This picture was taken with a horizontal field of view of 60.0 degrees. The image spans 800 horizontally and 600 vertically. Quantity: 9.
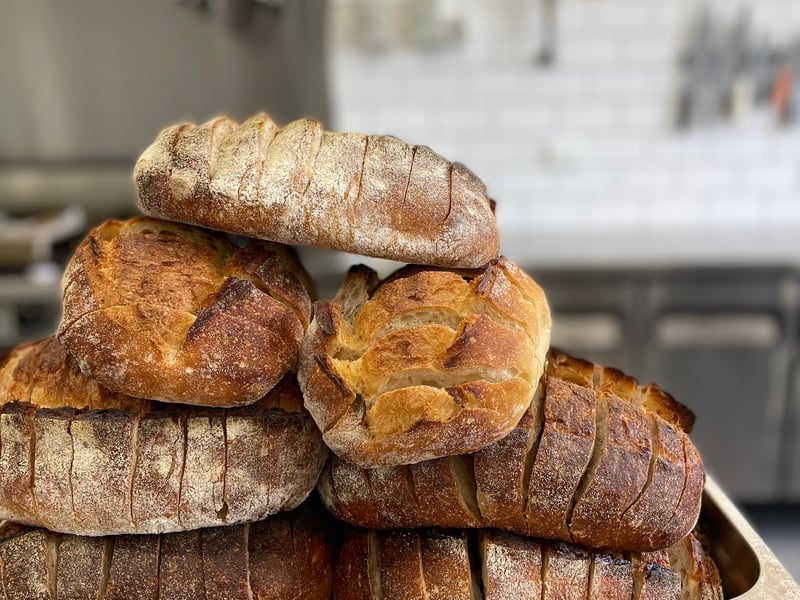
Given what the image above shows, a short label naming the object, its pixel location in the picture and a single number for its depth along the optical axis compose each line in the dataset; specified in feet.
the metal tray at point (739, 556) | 3.05
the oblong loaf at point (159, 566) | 3.02
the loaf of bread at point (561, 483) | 2.92
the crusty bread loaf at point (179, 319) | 2.77
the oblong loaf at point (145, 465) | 2.90
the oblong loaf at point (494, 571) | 2.95
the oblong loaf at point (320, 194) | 2.88
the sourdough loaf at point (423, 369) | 2.63
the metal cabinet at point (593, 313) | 9.36
